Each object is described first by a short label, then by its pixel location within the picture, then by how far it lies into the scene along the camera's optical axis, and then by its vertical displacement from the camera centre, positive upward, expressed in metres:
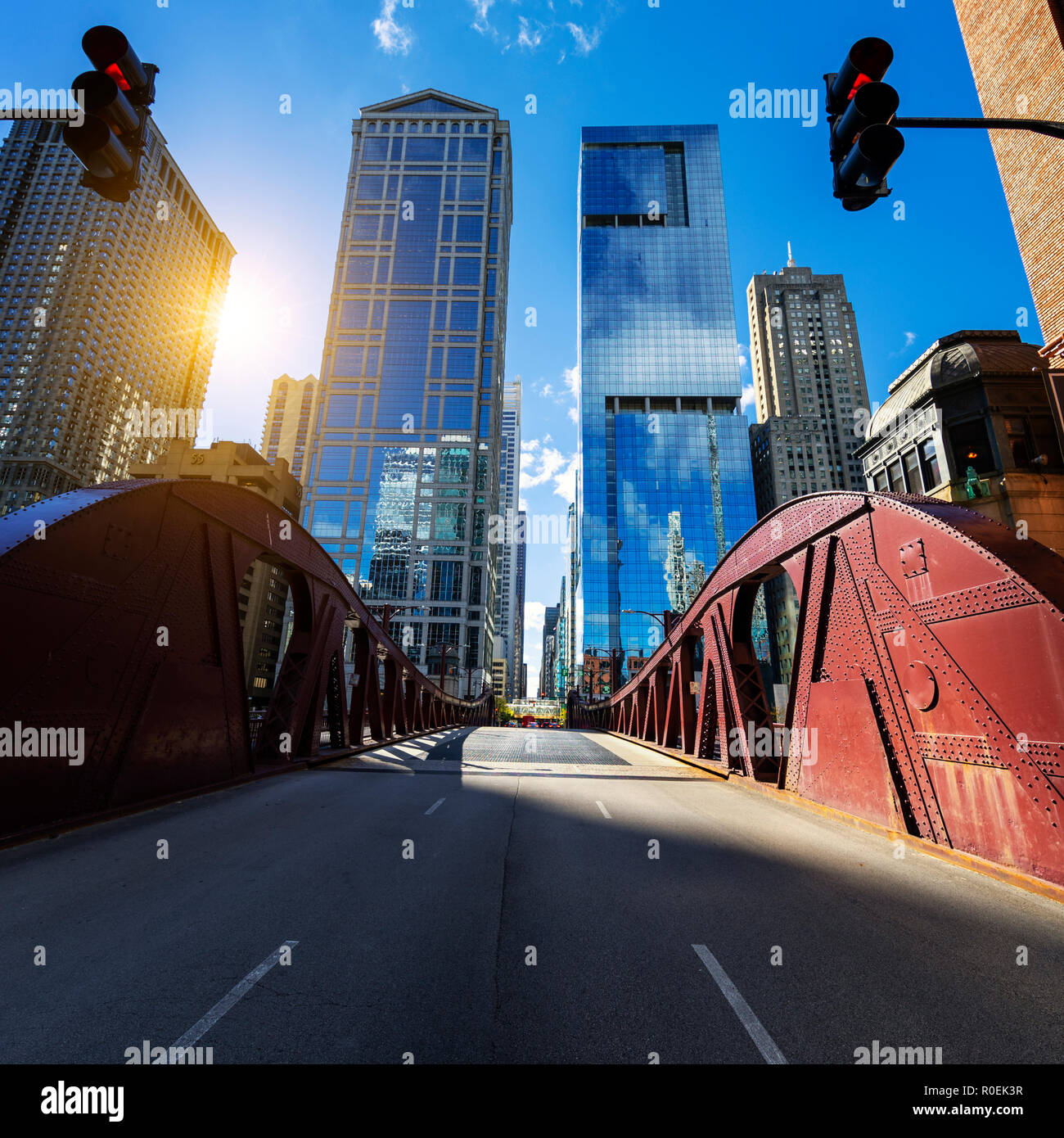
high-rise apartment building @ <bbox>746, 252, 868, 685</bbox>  116.06 +73.23
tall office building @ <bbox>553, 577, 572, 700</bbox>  155.43 +8.37
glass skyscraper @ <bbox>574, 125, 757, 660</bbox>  115.44 +78.68
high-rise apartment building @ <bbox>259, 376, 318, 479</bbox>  199.50 +89.40
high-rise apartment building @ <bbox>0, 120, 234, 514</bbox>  102.38 +79.43
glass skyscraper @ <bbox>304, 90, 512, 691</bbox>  119.38 +77.44
